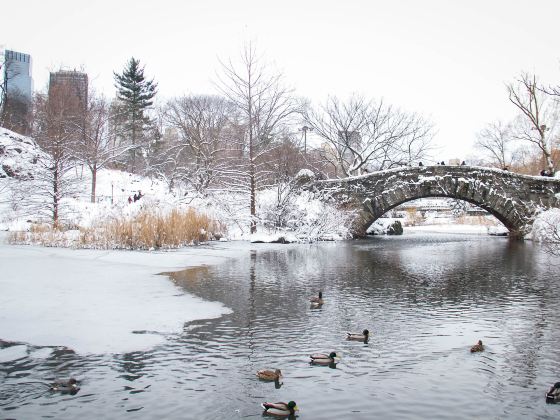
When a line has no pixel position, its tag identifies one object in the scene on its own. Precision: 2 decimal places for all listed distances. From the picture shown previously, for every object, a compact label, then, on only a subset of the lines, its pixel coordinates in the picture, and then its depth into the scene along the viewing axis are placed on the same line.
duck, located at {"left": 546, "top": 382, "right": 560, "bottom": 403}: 4.30
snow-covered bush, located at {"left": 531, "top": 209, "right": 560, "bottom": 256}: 20.02
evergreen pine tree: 44.12
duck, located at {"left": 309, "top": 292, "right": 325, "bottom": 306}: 8.07
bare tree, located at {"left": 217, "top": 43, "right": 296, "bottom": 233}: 22.33
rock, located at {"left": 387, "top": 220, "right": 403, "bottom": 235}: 30.17
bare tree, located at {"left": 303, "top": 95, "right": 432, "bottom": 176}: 34.31
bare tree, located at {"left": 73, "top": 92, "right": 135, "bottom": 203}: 28.33
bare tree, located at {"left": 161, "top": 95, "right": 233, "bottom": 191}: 34.41
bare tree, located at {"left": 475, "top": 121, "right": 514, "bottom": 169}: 45.68
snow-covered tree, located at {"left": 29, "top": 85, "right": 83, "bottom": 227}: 19.34
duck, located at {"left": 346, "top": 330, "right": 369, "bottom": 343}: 6.03
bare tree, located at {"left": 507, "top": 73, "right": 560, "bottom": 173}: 29.86
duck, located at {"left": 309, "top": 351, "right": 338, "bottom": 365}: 5.11
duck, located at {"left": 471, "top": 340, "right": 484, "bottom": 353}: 5.62
